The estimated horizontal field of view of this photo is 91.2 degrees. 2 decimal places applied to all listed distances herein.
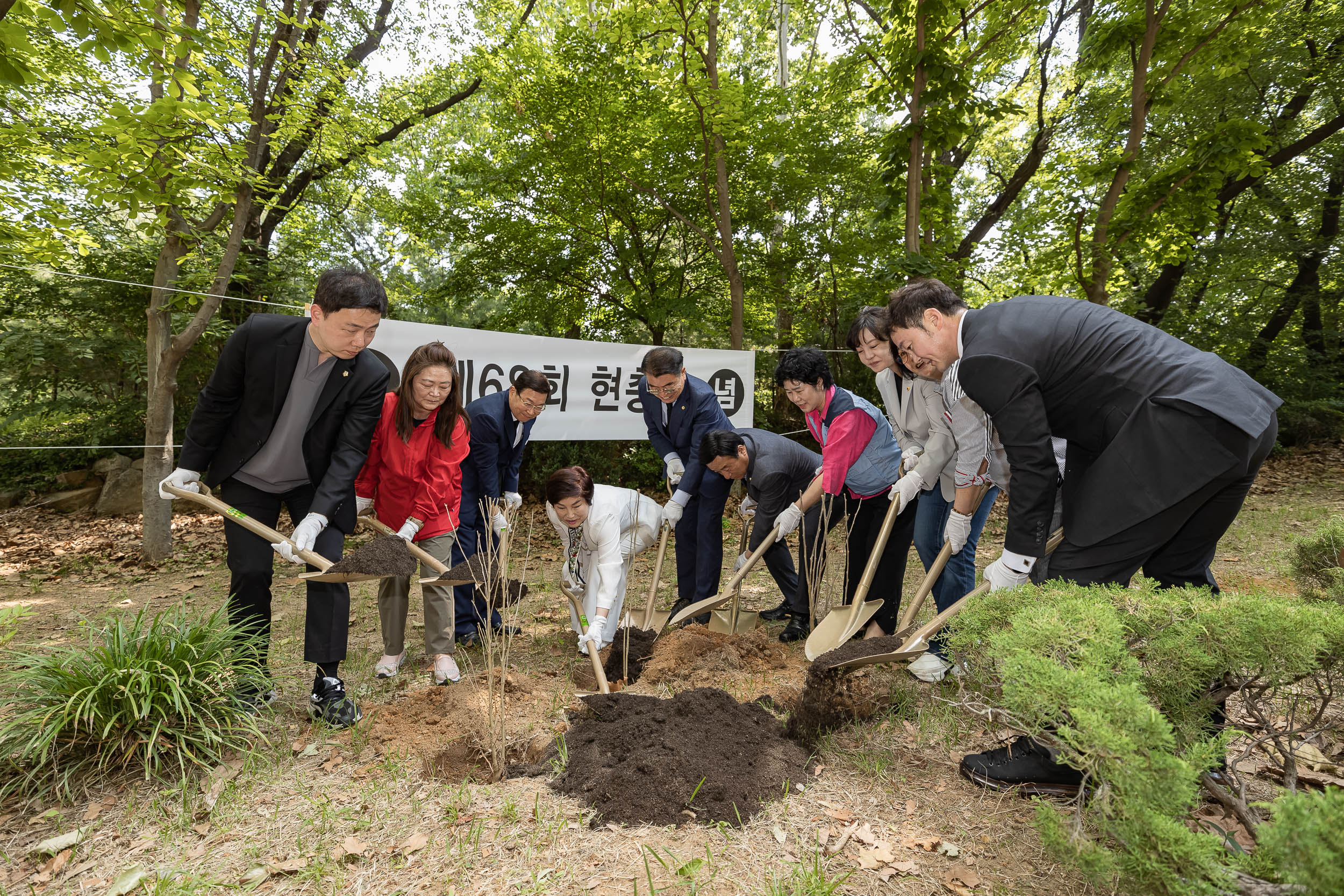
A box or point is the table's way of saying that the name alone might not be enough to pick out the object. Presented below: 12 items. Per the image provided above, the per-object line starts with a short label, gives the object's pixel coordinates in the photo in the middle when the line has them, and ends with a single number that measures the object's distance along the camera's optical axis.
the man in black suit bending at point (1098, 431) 1.93
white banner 5.41
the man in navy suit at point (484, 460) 3.69
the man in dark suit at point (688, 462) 3.77
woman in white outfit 3.19
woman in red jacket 3.00
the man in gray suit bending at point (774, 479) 3.65
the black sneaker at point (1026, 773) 2.14
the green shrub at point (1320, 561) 2.28
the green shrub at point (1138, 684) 1.19
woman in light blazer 2.88
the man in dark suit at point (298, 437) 2.59
